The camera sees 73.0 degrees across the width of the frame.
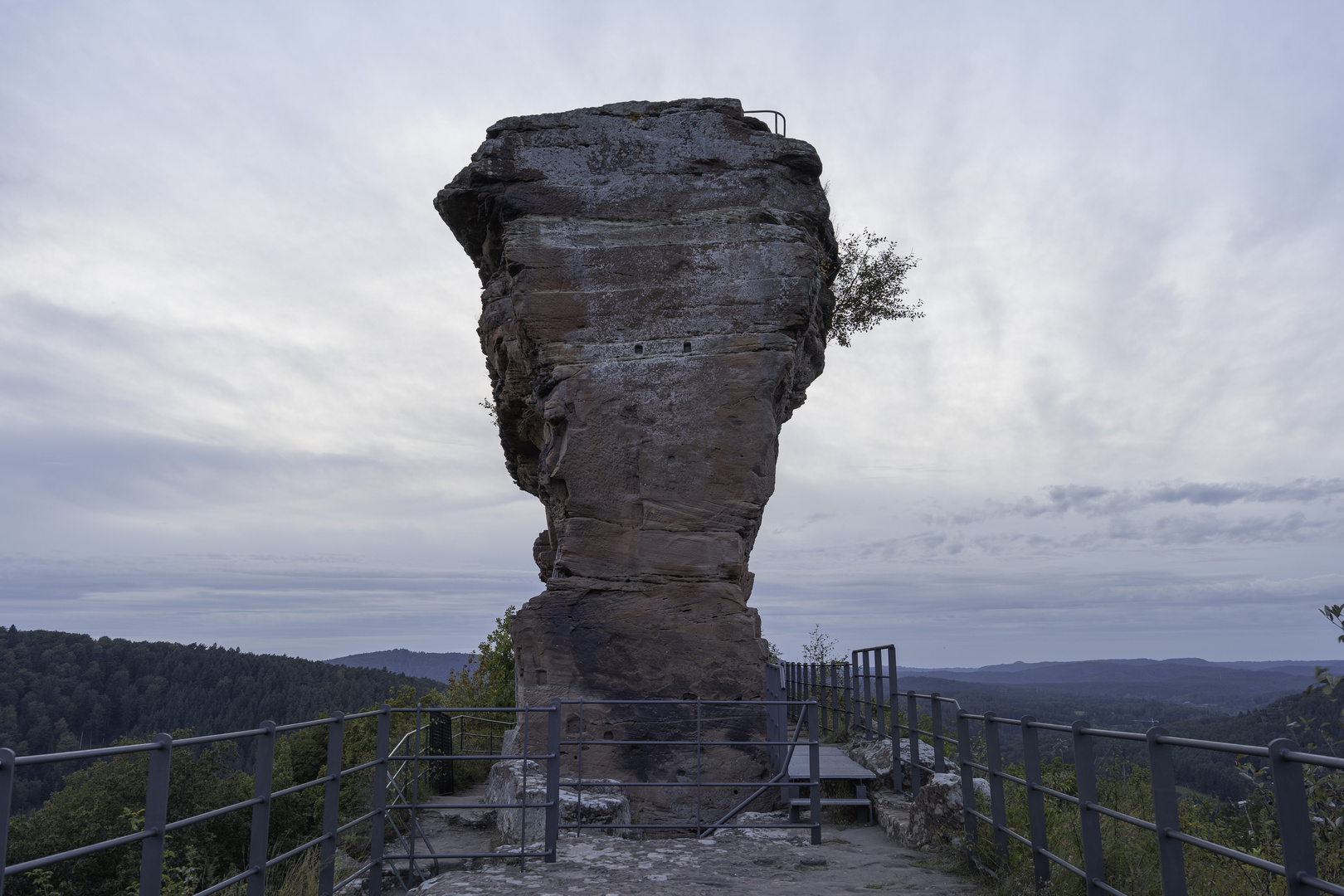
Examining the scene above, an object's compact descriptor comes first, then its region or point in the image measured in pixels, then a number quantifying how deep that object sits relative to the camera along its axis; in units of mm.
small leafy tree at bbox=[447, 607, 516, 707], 18062
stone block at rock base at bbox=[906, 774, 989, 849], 7324
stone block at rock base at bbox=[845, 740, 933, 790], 9555
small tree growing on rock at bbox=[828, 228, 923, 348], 15914
